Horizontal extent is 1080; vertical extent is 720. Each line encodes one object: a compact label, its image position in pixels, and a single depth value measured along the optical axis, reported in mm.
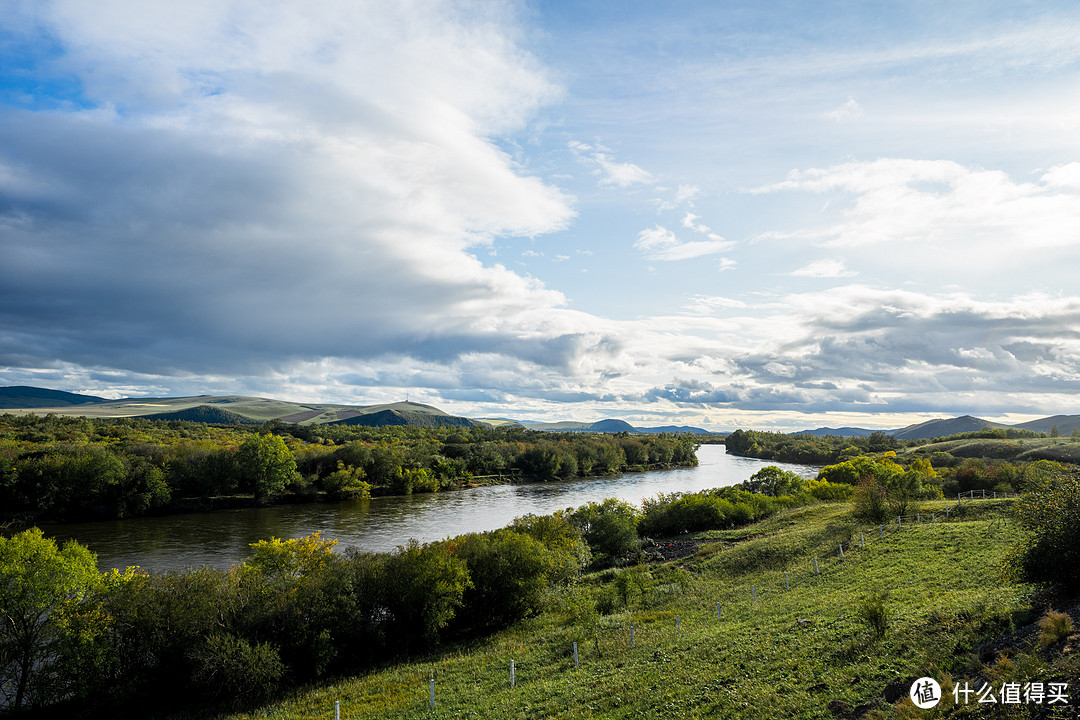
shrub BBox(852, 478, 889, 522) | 48688
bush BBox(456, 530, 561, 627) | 39938
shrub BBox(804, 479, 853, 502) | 83125
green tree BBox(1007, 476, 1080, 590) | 18562
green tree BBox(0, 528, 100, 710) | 28031
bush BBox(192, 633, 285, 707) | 28641
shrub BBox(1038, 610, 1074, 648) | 14016
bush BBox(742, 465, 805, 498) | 90312
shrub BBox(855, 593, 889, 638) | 19281
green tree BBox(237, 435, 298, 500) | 96062
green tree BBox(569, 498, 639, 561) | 58719
